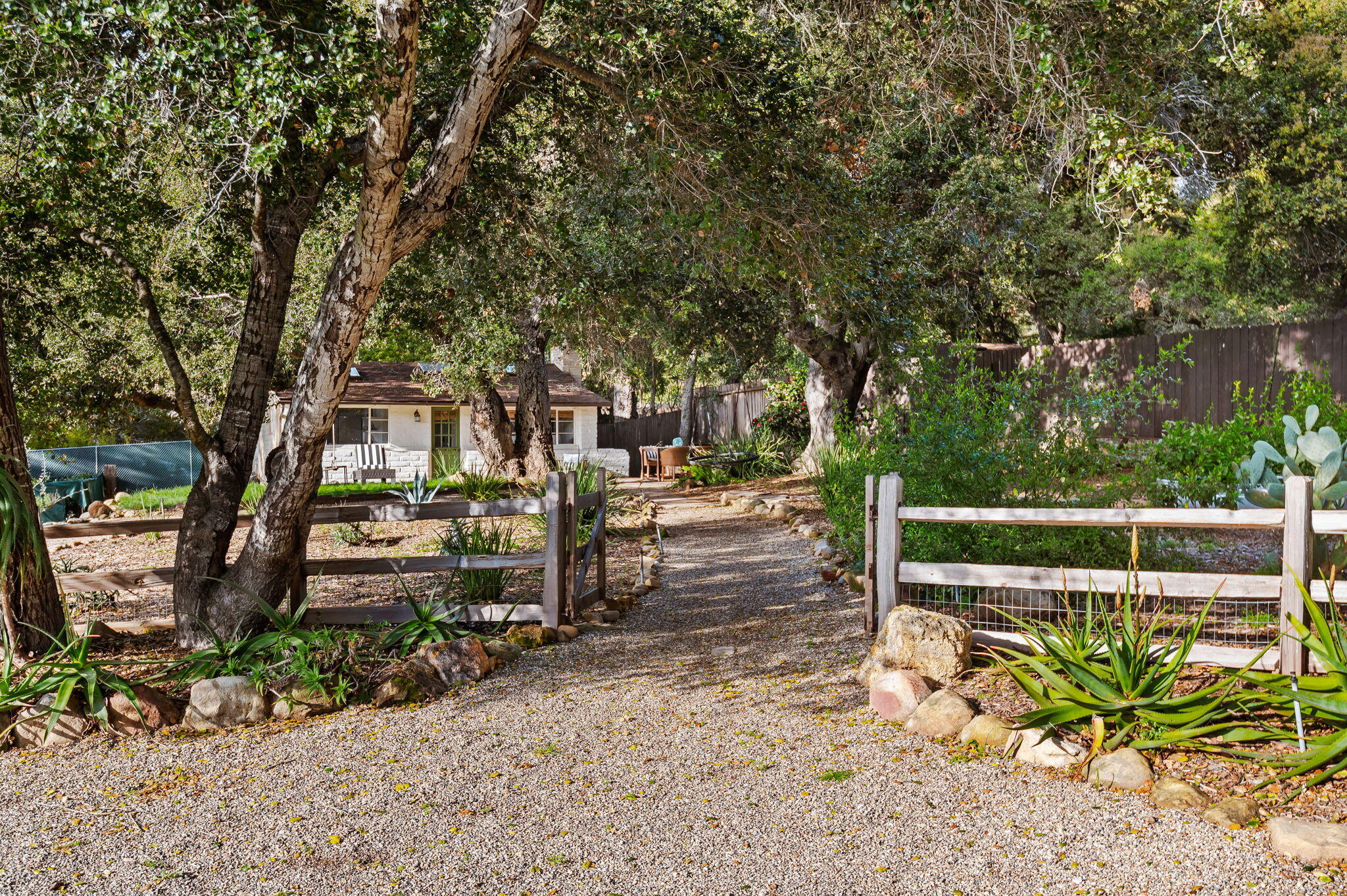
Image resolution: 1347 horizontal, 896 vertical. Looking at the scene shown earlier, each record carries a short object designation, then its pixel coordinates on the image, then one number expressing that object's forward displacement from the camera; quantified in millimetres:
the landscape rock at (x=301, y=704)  4852
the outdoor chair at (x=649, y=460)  21391
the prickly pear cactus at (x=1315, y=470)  5508
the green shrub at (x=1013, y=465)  6320
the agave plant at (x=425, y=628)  5797
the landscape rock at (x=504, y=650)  5754
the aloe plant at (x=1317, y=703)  3314
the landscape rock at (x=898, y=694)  4492
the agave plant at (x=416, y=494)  10974
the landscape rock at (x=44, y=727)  4508
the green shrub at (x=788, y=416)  19469
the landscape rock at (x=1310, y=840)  2916
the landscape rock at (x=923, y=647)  4836
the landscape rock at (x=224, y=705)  4727
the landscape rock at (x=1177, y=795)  3354
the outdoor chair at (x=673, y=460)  20250
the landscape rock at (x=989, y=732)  4055
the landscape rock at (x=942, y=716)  4246
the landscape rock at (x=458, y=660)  5359
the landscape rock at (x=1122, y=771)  3568
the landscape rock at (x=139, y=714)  4637
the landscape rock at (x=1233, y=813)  3199
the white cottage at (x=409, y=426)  21953
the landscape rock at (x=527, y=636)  6062
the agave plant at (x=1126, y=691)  3760
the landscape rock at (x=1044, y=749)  3793
